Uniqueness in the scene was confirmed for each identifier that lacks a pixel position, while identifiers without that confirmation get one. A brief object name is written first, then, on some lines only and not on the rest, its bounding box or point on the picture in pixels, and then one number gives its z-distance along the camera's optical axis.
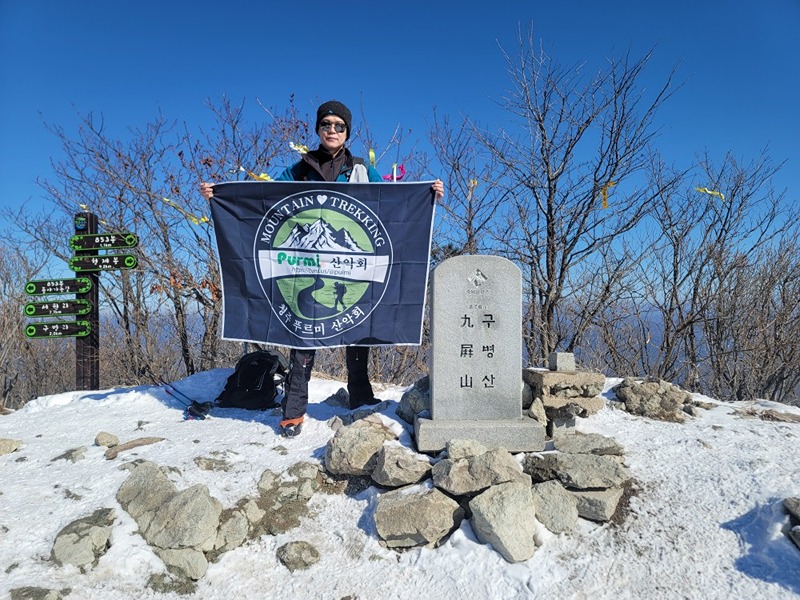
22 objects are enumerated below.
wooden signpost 6.87
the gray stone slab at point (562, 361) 4.55
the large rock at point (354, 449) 3.61
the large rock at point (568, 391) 4.30
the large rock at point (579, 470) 3.25
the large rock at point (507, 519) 2.83
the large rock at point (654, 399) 4.75
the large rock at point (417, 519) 3.03
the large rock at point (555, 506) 3.06
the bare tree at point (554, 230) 7.39
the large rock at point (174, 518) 2.88
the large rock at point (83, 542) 2.77
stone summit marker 4.02
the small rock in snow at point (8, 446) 4.11
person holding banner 4.29
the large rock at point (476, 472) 3.19
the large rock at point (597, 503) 3.10
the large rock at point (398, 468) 3.39
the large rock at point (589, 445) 3.72
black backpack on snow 5.27
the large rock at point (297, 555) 2.96
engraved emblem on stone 4.08
